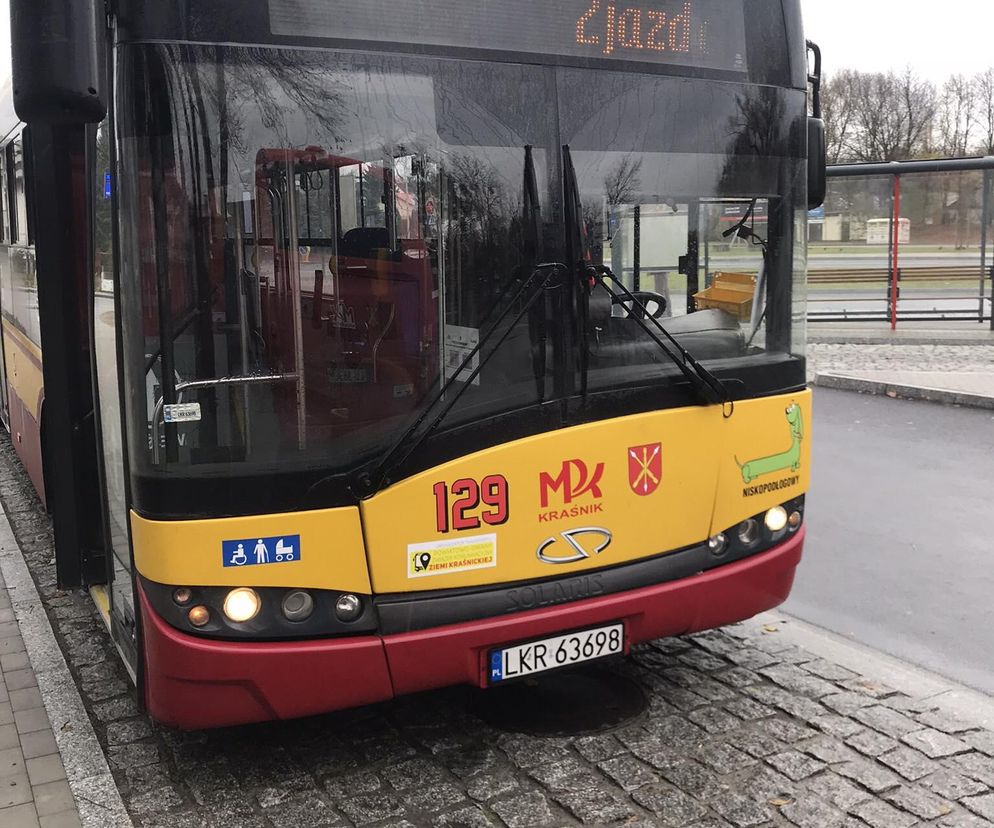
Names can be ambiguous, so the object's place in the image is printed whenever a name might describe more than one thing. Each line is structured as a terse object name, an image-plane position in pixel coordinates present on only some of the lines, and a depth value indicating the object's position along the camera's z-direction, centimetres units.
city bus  349
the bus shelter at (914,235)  1789
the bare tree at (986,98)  4834
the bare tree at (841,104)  4831
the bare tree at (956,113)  4897
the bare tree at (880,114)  4781
